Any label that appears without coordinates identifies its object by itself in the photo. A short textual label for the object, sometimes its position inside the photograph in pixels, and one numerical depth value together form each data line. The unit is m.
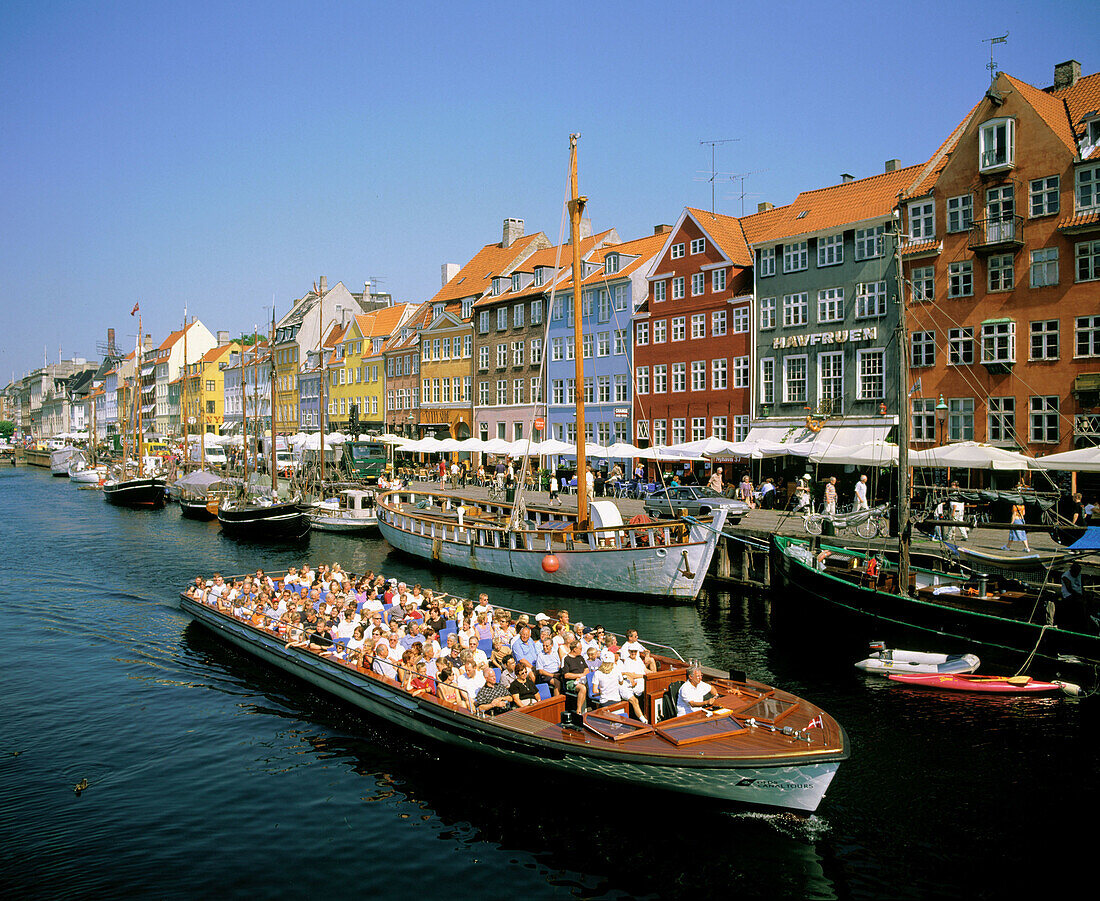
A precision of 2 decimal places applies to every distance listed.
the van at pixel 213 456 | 78.94
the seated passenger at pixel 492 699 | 14.26
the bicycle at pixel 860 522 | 29.09
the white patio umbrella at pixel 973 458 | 27.70
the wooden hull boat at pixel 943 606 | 18.48
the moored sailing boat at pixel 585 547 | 26.34
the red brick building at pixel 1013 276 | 31.33
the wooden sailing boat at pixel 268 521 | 43.62
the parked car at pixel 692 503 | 33.01
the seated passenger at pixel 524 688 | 14.41
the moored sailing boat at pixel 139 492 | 61.91
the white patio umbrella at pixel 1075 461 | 25.62
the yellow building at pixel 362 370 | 76.44
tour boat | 11.58
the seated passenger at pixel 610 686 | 13.83
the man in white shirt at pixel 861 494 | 32.30
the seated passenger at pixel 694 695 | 13.44
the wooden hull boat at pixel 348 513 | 45.25
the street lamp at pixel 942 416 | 34.53
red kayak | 18.02
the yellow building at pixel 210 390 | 107.88
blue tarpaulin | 18.34
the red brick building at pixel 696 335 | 44.00
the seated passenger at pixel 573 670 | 14.70
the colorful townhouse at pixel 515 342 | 58.34
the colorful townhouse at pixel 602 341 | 50.53
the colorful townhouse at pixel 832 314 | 37.25
